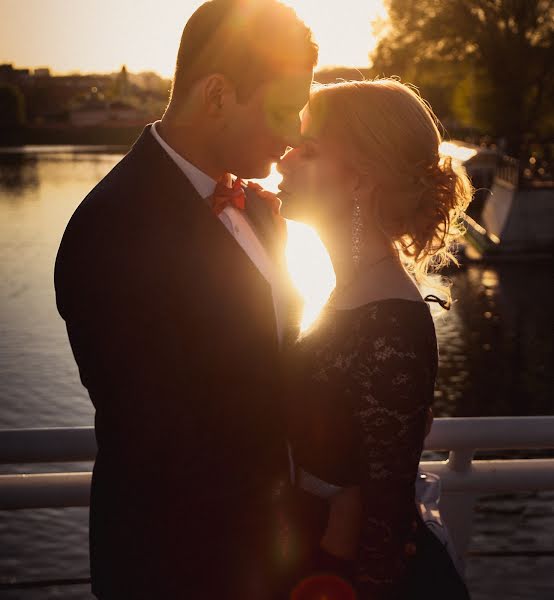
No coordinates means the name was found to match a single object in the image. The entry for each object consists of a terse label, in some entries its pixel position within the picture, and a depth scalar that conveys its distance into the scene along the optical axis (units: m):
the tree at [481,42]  46.78
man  1.96
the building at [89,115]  158.38
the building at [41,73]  187.00
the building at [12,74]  179.25
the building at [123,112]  155.51
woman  2.14
